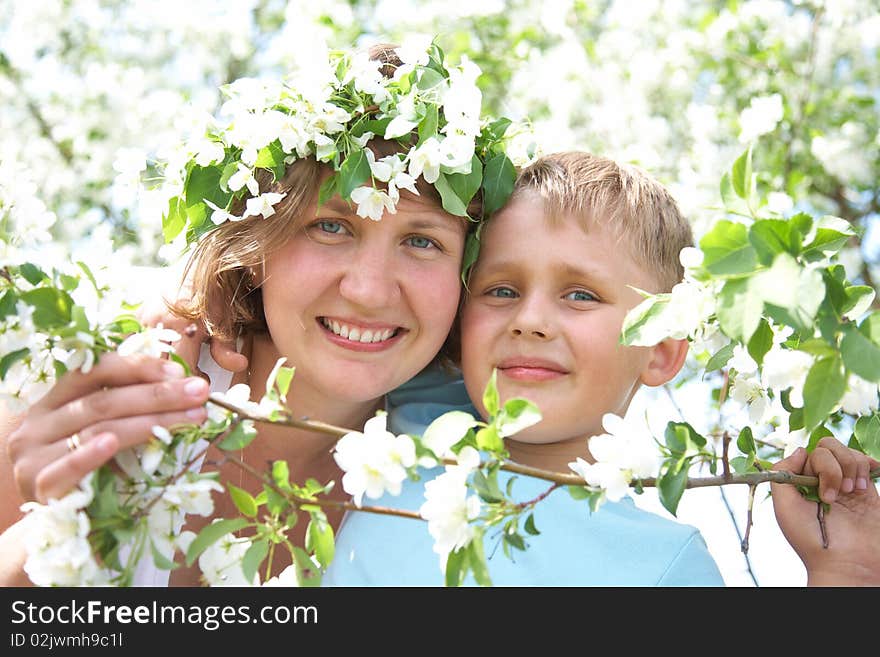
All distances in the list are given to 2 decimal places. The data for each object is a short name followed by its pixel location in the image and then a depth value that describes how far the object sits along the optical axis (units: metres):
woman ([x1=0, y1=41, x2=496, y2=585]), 1.64
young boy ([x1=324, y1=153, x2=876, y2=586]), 1.55
